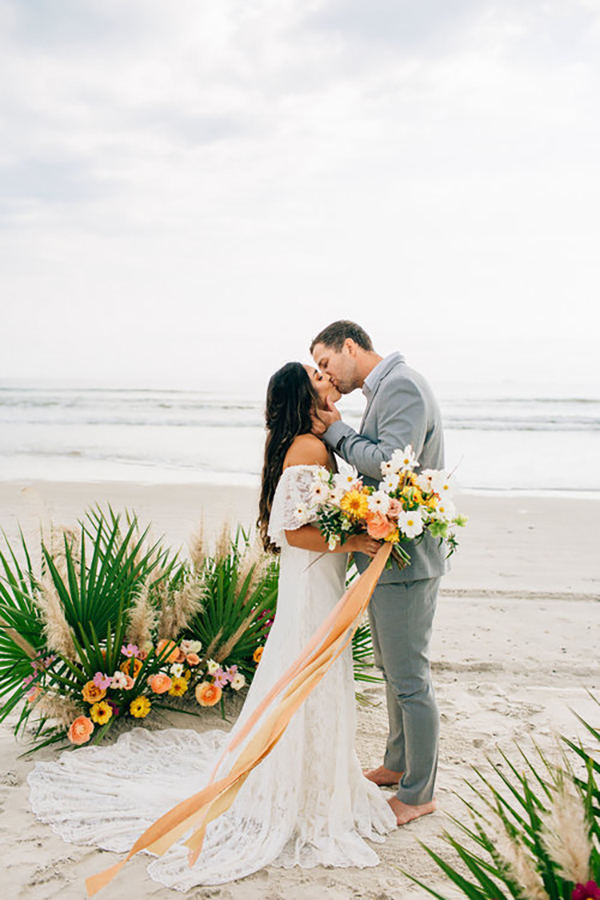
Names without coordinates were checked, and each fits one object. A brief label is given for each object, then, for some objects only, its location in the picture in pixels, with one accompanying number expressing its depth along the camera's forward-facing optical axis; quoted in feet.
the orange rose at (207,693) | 15.26
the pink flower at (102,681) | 14.15
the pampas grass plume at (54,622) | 12.95
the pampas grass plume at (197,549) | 15.38
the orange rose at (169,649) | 14.89
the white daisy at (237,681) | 15.52
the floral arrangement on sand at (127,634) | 14.01
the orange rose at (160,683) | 14.64
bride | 11.39
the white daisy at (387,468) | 11.23
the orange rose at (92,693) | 14.25
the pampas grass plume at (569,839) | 3.78
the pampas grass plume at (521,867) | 3.92
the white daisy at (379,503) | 10.89
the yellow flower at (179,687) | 15.14
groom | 12.05
